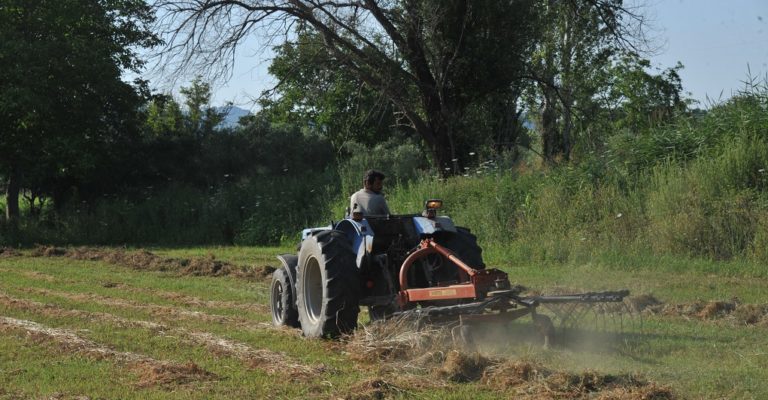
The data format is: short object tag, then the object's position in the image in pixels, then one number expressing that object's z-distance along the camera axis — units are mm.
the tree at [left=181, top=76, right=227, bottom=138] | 40750
